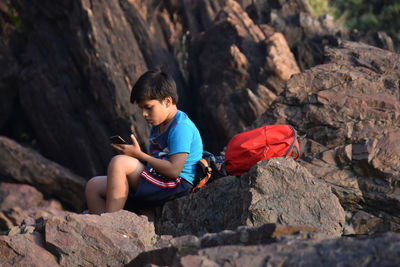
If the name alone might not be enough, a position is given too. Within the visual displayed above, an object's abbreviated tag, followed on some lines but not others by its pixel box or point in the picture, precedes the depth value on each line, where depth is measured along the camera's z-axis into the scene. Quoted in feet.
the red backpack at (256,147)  27.58
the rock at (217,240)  15.18
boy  27.27
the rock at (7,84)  75.72
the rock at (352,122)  29.89
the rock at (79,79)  65.46
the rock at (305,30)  64.75
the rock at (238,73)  60.59
